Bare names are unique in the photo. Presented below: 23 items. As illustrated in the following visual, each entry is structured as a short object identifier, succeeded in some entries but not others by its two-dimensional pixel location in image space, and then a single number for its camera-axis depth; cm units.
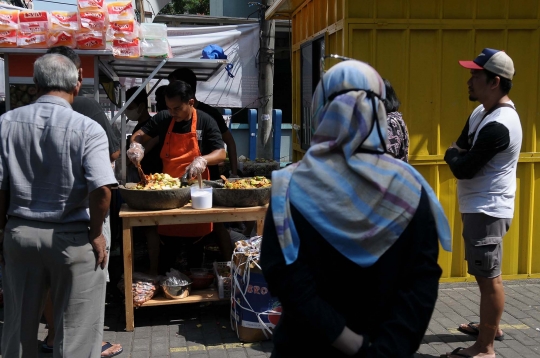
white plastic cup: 469
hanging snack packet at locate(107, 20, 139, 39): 508
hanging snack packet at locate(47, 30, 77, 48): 499
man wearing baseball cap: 386
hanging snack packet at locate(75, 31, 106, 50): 499
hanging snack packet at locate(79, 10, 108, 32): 493
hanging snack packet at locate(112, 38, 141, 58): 510
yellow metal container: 536
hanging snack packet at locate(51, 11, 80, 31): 498
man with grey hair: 305
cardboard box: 441
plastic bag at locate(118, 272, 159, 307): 478
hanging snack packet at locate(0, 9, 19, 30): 496
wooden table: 463
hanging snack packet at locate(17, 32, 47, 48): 502
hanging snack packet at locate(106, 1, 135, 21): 505
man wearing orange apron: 525
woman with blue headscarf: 183
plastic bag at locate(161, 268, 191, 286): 489
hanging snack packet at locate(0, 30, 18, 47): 498
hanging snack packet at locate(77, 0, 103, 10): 492
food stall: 465
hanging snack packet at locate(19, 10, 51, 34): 498
